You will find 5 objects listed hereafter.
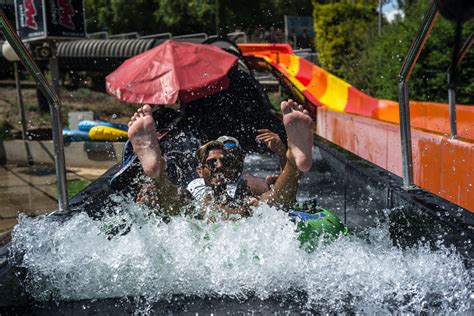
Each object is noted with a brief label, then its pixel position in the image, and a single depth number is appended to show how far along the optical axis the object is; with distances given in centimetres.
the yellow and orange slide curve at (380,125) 414
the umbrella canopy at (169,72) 816
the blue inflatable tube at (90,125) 1040
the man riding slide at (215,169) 261
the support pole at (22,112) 989
